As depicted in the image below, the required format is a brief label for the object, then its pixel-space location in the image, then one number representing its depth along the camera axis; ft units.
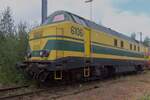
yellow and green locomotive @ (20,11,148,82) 18.86
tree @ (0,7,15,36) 35.84
